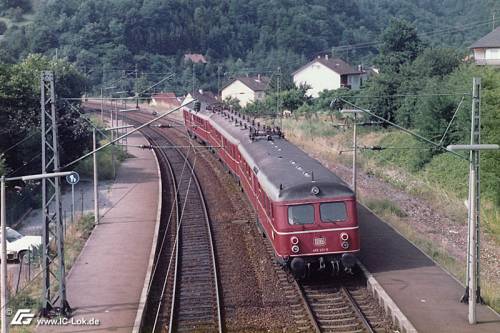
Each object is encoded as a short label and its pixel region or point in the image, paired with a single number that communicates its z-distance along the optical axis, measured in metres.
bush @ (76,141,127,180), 39.75
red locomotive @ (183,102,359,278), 18.14
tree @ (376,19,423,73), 61.53
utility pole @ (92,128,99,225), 27.11
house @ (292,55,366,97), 79.62
